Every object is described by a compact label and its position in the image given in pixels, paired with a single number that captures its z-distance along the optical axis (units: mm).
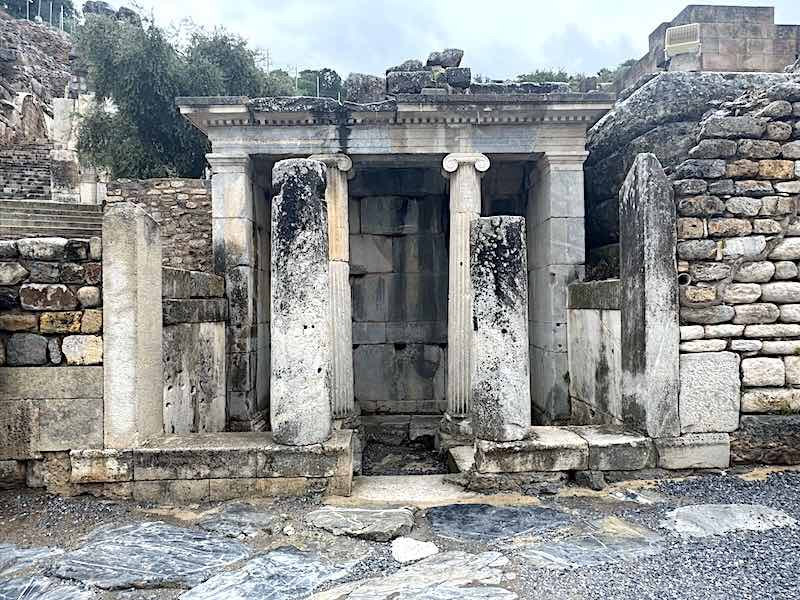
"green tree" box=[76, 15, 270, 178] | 13766
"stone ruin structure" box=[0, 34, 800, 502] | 4891
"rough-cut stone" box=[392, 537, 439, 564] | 3762
